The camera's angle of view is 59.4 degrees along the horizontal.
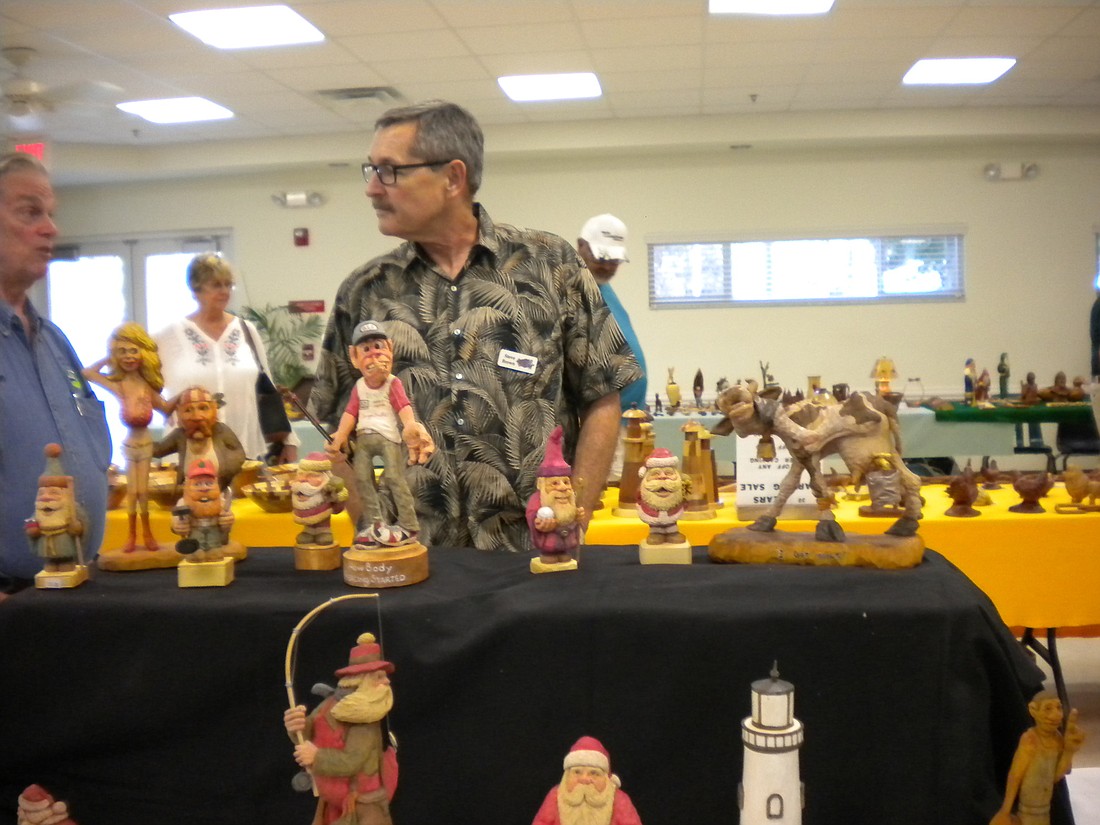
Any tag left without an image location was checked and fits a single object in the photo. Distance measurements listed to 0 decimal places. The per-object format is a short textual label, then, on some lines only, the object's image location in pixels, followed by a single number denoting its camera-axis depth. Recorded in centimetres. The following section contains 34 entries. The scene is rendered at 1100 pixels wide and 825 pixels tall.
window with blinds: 912
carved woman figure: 163
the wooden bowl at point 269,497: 315
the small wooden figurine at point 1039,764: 120
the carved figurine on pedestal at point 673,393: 578
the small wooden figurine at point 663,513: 155
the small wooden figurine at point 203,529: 145
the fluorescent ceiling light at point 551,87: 712
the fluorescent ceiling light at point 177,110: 752
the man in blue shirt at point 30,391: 170
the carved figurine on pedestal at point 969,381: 636
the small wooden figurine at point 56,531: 146
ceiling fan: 558
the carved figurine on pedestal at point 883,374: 338
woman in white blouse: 349
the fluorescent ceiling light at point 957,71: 693
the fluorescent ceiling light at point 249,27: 560
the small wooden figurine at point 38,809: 131
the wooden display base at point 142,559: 158
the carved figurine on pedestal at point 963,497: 302
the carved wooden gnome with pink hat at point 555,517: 147
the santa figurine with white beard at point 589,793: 111
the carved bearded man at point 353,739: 112
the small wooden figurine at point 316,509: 155
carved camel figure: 156
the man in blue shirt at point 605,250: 393
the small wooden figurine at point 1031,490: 306
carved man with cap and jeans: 148
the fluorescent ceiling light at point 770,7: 562
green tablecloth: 589
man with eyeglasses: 187
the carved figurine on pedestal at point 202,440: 155
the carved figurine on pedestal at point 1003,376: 683
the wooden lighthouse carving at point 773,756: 113
